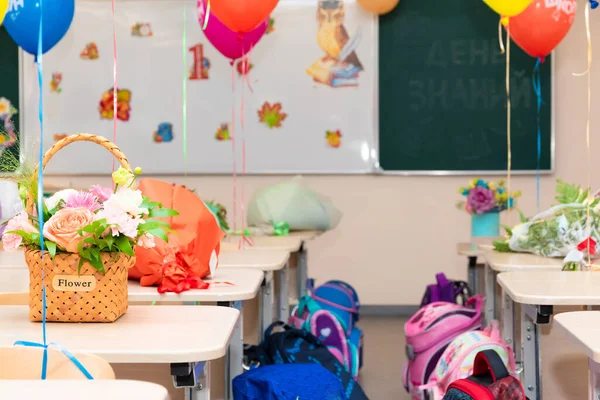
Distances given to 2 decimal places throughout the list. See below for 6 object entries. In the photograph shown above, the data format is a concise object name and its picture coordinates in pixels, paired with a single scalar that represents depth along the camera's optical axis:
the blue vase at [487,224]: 3.97
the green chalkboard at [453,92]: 4.97
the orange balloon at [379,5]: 4.90
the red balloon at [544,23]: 3.63
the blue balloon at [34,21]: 3.50
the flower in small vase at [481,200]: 3.84
